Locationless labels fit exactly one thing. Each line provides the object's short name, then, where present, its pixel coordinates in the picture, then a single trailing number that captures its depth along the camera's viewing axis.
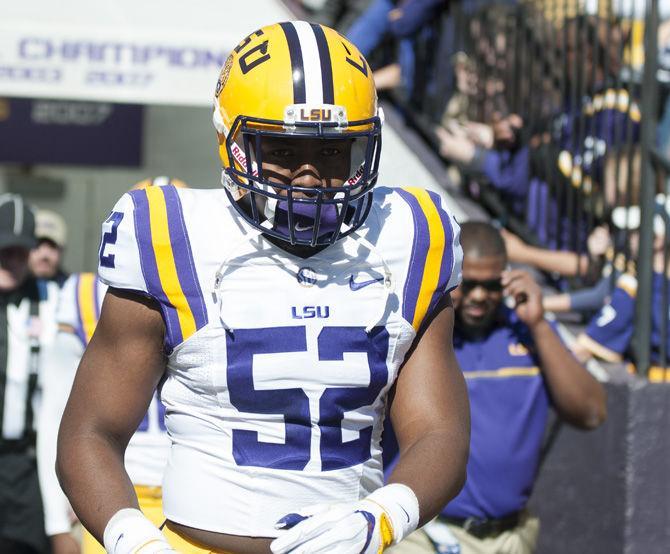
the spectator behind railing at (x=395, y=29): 11.21
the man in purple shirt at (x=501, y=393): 7.74
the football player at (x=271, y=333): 4.34
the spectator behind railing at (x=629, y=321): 9.33
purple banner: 15.92
